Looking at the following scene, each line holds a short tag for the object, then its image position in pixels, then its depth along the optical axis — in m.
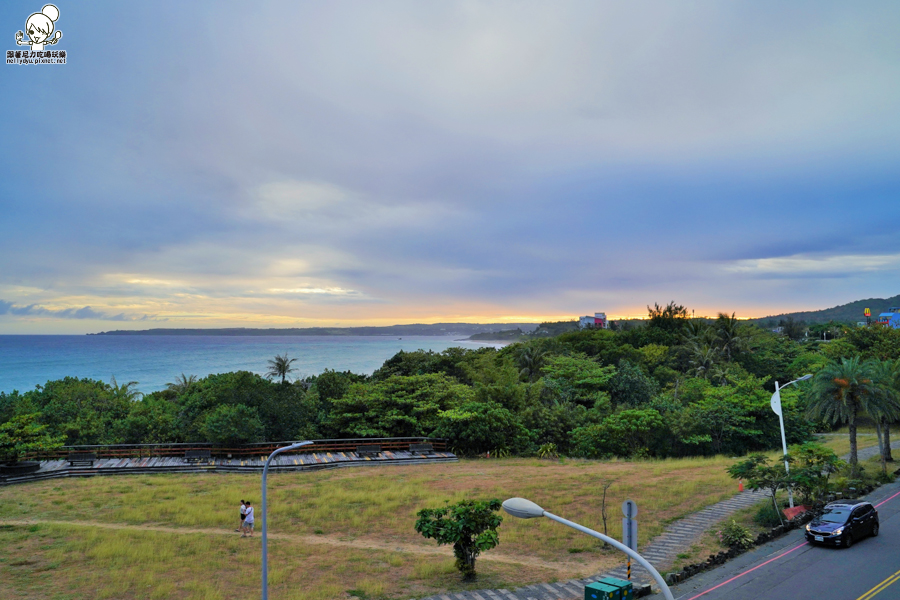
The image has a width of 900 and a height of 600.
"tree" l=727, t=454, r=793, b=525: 20.41
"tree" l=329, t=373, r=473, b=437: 38.91
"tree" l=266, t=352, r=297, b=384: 66.91
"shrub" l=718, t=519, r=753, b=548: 17.90
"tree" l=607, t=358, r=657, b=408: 52.12
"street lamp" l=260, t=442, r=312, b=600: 12.59
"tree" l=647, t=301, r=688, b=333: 91.38
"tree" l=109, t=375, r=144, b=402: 50.26
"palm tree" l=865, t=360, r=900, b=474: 25.55
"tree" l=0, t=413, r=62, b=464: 28.45
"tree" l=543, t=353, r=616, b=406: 51.50
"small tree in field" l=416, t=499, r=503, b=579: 15.47
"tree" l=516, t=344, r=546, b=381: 64.69
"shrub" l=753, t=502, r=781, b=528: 20.21
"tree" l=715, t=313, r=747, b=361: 66.31
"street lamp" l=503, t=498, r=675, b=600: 7.89
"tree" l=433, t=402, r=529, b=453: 37.66
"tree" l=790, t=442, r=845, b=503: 20.44
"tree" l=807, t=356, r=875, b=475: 25.64
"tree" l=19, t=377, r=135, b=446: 36.62
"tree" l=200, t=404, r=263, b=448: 33.66
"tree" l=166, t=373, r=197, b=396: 64.53
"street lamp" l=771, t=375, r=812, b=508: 21.12
